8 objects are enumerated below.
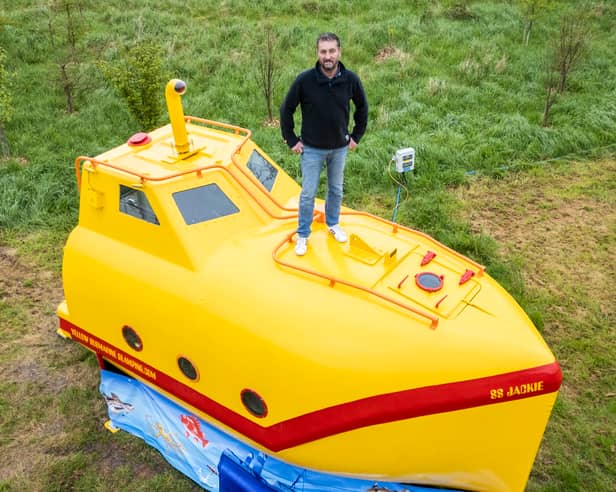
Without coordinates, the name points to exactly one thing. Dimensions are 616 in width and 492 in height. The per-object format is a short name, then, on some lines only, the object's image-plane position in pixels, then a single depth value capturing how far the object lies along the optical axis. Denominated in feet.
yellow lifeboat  14.49
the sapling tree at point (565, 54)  41.75
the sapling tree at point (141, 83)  33.78
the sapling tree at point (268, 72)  42.39
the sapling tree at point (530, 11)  51.26
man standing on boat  16.10
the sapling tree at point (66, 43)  44.24
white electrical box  23.36
